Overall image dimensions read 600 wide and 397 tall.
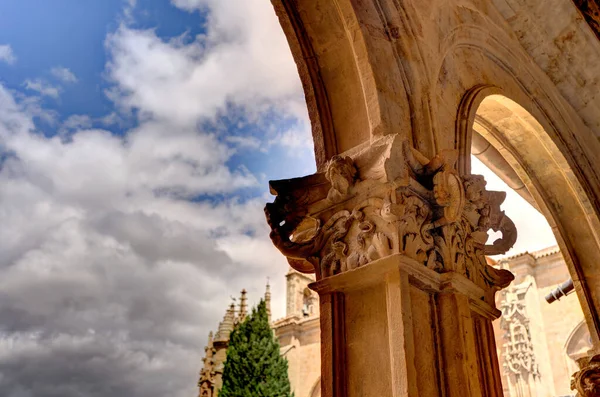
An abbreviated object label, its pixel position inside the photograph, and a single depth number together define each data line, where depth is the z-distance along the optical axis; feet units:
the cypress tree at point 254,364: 56.75
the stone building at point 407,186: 7.73
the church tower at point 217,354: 61.58
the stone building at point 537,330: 43.88
